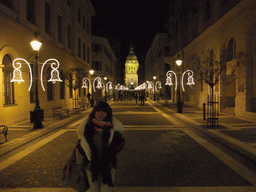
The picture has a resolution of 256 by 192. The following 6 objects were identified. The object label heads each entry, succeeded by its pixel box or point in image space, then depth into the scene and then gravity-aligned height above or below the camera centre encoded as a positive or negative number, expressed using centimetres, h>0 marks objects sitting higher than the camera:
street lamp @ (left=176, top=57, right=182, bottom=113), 1769 -107
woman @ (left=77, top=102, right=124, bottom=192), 301 -75
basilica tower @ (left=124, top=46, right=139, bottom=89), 16062 +1601
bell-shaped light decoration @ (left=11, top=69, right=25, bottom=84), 1085 +93
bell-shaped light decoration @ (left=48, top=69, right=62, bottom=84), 1493 +132
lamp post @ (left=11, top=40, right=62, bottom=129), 1073 +5
